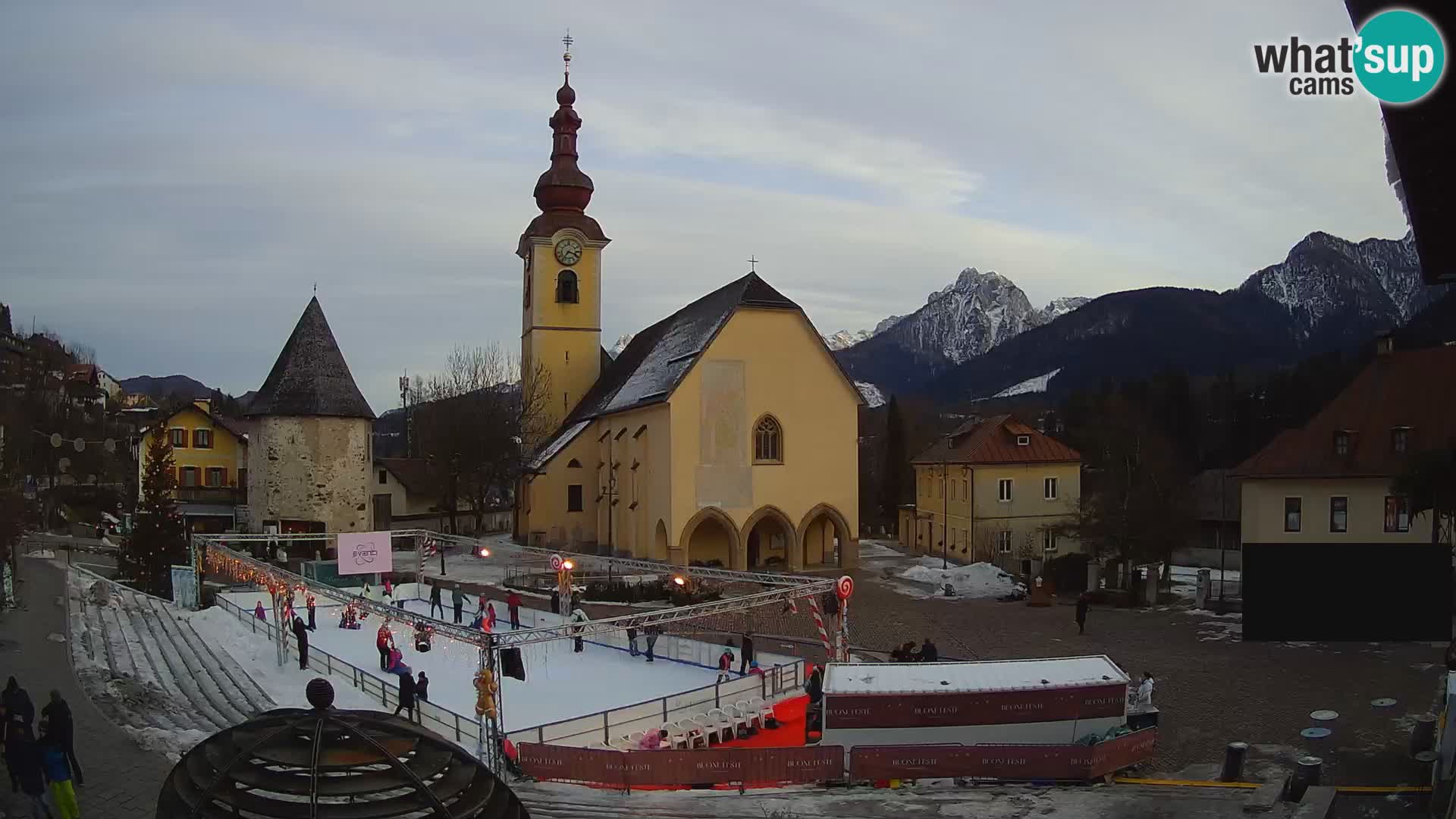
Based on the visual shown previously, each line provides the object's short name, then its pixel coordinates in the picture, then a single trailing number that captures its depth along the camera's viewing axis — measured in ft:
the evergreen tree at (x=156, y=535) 99.86
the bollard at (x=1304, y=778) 37.88
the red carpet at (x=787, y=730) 59.57
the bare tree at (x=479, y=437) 173.37
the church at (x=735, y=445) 123.34
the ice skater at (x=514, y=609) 89.35
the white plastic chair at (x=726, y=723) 59.26
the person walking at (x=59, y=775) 32.19
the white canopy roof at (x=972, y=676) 50.37
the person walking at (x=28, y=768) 31.81
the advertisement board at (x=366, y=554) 90.12
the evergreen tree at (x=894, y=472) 206.49
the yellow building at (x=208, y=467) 168.96
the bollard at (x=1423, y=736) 45.88
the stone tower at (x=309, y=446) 127.13
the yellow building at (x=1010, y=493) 141.28
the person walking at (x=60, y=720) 33.30
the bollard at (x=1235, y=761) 43.45
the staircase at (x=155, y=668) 52.80
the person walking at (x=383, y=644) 70.69
